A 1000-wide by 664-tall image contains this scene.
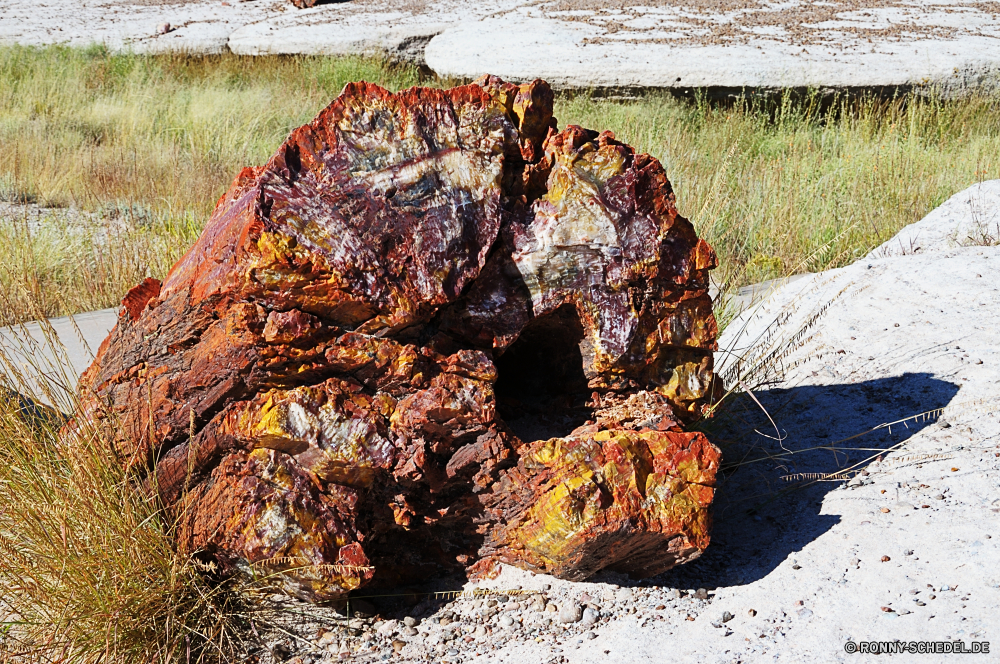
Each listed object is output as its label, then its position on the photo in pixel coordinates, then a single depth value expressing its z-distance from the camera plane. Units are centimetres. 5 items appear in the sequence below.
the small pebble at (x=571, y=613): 215
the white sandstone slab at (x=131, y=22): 1073
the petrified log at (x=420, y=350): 203
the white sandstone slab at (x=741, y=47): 801
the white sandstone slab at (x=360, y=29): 1002
